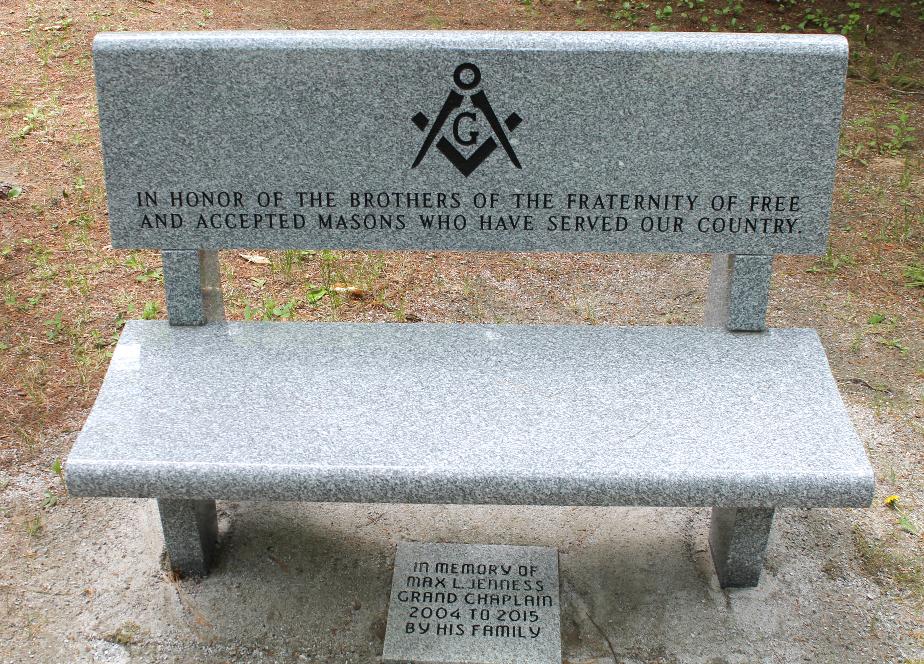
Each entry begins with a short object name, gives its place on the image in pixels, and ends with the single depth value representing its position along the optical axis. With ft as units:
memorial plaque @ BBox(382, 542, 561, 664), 9.43
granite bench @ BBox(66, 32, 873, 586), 8.64
